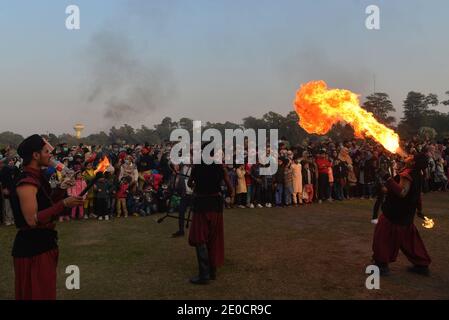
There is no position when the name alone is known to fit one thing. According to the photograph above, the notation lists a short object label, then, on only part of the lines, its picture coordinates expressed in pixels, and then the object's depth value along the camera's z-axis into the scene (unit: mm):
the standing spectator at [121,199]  12742
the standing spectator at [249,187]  14430
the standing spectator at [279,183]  14664
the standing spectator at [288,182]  14719
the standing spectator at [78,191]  12258
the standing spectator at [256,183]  14500
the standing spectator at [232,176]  14273
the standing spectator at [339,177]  15805
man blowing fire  6535
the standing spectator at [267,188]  14664
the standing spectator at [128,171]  13203
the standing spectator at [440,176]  18141
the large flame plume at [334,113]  7641
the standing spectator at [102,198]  12352
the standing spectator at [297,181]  14789
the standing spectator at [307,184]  15180
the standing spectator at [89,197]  12344
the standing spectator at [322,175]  15508
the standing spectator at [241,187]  14180
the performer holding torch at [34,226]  3852
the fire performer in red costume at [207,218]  6227
